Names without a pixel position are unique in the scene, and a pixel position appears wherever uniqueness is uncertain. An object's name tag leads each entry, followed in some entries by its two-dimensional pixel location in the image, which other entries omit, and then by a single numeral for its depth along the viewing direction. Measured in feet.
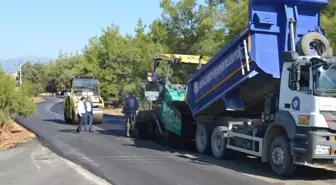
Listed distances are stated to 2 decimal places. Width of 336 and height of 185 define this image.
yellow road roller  79.18
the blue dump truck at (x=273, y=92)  32.22
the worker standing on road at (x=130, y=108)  61.46
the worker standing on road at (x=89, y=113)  67.86
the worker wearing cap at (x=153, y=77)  54.34
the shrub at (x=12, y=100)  68.85
